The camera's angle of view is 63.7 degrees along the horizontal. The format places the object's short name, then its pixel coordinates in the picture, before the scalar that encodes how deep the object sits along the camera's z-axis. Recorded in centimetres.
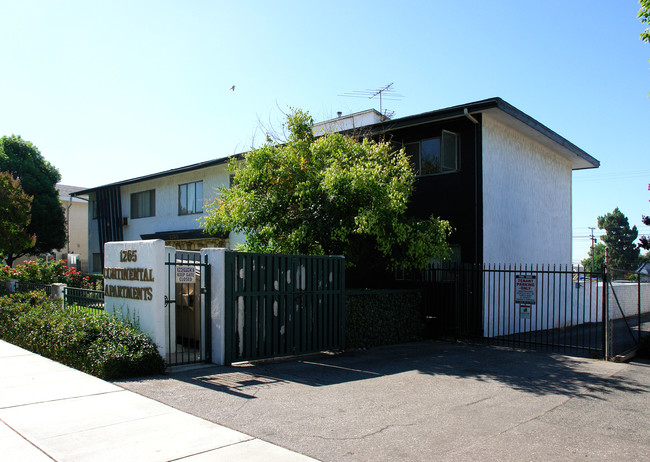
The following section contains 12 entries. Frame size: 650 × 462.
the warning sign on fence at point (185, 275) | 898
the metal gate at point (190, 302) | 896
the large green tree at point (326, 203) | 1116
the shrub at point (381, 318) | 1139
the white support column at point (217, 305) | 898
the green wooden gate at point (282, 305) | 917
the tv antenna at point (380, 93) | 2058
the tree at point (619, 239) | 6988
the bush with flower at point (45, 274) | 1627
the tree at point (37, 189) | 3412
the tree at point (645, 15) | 874
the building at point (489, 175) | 1412
